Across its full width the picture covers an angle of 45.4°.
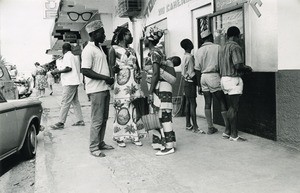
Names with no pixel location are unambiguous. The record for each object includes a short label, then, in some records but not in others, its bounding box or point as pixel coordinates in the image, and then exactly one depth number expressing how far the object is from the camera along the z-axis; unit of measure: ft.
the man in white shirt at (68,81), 25.41
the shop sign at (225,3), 20.65
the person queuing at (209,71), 19.83
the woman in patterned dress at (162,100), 16.96
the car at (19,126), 16.07
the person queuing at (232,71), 17.92
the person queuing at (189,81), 21.58
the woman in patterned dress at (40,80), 55.83
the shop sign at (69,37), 53.82
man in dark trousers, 17.02
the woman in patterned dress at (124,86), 17.98
